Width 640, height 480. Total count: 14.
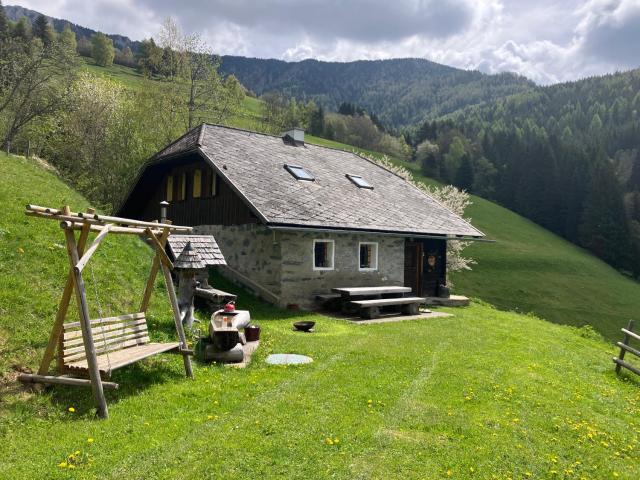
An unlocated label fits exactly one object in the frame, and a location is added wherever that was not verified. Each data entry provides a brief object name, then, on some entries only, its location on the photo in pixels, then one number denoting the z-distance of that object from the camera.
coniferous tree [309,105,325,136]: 83.19
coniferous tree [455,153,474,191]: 71.62
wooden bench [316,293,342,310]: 15.59
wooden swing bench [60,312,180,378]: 6.27
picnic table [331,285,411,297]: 15.20
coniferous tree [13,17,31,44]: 65.92
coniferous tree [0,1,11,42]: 62.14
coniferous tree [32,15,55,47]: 72.54
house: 15.37
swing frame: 5.82
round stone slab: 8.67
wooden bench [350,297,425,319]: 14.77
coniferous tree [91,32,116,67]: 85.81
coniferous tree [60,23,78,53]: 79.32
